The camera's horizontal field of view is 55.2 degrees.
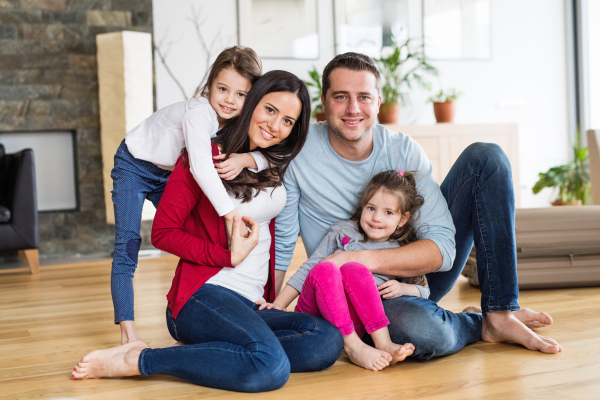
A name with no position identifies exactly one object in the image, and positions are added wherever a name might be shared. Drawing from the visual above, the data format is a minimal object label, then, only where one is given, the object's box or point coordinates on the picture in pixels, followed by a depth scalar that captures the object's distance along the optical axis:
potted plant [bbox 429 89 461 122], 4.85
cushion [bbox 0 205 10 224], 3.50
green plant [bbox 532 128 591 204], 4.88
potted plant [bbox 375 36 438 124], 4.71
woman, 1.44
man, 1.70
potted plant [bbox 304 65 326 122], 4.57
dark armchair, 3.53
